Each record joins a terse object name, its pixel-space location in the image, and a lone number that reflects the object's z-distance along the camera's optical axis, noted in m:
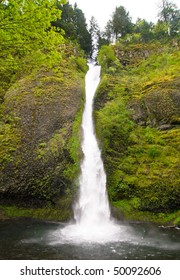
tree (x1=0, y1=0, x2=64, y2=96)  6.62
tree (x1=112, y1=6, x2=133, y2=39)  39.94
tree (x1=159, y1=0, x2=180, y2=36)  39.19
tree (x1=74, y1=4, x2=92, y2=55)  37.19
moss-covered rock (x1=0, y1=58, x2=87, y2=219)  13.16
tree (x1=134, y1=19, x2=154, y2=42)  35.22
